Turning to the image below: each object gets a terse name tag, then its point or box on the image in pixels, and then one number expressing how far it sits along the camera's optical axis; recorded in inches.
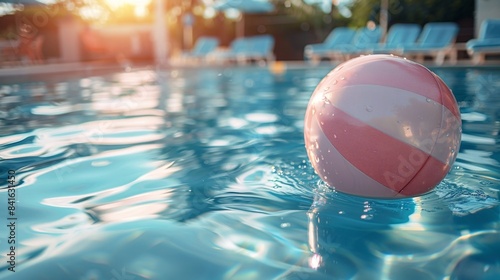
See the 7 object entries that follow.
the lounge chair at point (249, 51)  617.6
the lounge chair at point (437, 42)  458.0
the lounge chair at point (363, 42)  516.4
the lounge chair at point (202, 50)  658.8
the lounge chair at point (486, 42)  405.2
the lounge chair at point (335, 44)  541.3
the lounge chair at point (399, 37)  489.7
